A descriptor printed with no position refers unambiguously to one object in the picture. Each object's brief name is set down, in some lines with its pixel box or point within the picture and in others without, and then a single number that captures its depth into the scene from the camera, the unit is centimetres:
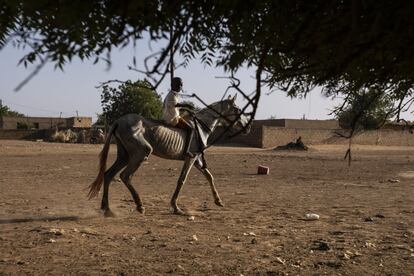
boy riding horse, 880
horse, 873
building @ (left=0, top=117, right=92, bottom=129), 6844
